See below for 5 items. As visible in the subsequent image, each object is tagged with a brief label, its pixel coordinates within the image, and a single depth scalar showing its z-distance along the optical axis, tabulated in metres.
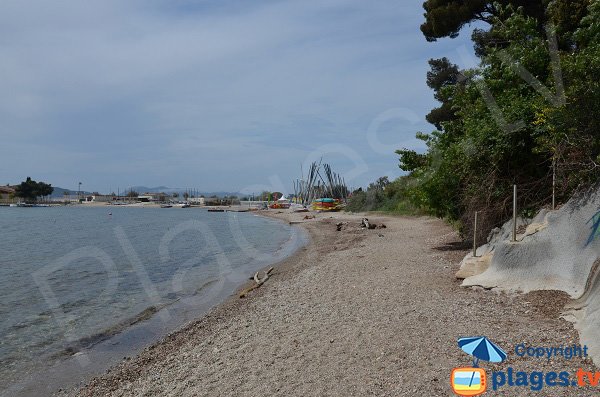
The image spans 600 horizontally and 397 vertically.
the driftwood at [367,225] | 29.64
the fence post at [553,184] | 8.91
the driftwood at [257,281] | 12.96
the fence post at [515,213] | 8.81
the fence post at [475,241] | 10.94
